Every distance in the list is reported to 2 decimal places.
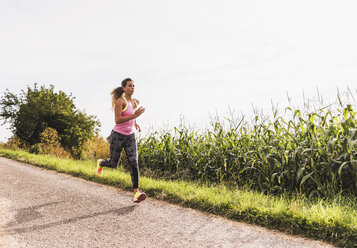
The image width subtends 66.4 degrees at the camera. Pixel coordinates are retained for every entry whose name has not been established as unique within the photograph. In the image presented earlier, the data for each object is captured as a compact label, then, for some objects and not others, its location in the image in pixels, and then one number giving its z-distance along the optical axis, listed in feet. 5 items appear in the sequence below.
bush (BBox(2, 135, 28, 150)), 67.68
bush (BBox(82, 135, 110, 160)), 37.26
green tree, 72.69
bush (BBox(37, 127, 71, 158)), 52.80
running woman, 16.12
